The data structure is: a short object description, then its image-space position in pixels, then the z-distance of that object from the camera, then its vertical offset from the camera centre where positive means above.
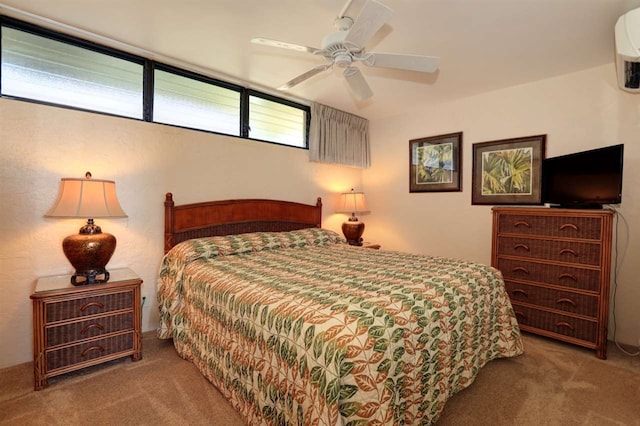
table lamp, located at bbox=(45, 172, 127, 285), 2.11 -0.09
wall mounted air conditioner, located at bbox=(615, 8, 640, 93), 1.83 +1.06
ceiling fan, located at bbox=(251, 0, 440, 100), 1.63 +0.99
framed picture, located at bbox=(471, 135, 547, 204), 3.21 +0.42
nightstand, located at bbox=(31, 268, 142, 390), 1.95 -0.84
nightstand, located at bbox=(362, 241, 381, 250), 4.15 -0.53
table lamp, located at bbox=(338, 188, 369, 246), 4.27 -0.06
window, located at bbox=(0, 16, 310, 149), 2.25 +1.04
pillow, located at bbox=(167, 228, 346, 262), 2.53 -0.36
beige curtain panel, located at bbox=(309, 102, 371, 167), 4.00 +0.96
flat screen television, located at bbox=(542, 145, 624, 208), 2.42 +0.27
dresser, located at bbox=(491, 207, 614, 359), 2.43 -0.51
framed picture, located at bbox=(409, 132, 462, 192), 3.80 +0.57
